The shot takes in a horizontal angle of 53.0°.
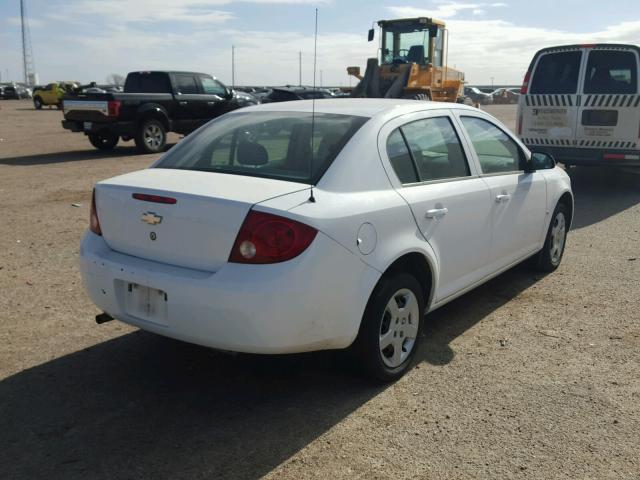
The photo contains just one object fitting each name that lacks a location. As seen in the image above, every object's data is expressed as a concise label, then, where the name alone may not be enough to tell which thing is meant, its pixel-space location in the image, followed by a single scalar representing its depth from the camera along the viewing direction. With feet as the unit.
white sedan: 10.17
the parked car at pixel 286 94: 80.43
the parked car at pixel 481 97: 225.76
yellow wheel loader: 62.44
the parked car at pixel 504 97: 240.94
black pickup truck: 48.08
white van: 33.14
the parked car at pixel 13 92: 189.59
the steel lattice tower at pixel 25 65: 359.66
